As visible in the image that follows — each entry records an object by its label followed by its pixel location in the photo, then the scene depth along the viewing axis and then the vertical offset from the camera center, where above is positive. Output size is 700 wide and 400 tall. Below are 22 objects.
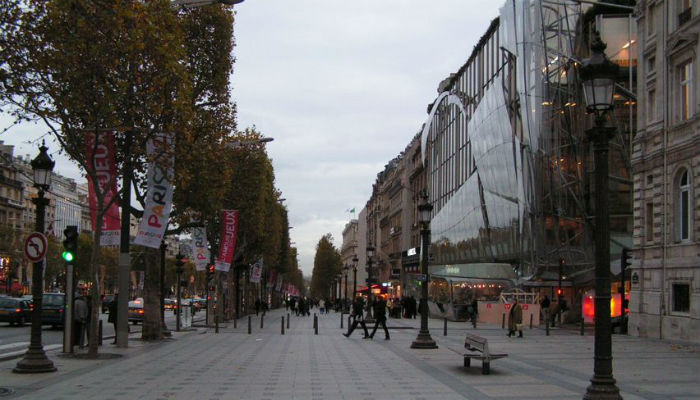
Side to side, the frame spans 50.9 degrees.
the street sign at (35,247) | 15.42 +0.20
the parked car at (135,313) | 44.58 -3.34
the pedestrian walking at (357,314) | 29.90 -2.25
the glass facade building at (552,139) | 43.97 +7.89
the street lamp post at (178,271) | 33.31 -0.61
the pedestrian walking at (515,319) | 30.12 -2.31
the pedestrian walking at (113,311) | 28.91 -2.13
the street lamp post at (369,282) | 44.75 -1.41
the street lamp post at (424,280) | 23.69 -0.62
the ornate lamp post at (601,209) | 9.94 +0.78
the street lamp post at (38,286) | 15.76 -0.64
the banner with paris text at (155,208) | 21.39 +1.48
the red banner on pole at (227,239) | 37.22 +1.02
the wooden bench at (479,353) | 16.25 -2.05
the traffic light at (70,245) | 18.53 +0.30
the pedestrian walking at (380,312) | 28.50 -2.00
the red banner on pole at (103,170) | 19.25 +2.33
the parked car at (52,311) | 33.81 -2.48
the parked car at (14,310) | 35.75 -2.61
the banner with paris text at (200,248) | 35.75 +0.52
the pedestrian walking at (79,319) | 21.61 -1.83
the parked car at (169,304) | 74.36 -4.74
